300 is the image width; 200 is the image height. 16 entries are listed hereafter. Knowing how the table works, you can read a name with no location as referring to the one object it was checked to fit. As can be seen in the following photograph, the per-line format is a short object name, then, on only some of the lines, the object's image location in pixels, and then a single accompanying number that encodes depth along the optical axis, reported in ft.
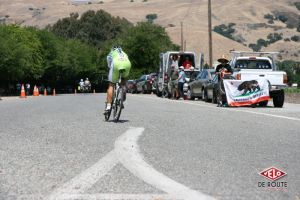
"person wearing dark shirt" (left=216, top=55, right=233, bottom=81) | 80.89
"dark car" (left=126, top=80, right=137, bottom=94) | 171.35
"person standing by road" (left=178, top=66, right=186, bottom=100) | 108.17
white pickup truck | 78.59
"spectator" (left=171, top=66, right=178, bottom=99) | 110.83
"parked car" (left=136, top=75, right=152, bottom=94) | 159.84
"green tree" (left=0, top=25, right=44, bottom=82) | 200.23
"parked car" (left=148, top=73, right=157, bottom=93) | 152.76
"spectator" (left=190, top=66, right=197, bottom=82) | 116.57
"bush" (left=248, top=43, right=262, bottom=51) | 637.88
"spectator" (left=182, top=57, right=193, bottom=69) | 121.56
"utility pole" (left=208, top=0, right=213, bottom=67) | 159.35
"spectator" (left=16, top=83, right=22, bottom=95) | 241.49
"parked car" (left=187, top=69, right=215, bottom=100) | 96.60
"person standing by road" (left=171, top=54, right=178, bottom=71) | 124.37
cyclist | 47.16
